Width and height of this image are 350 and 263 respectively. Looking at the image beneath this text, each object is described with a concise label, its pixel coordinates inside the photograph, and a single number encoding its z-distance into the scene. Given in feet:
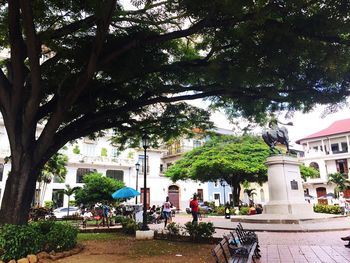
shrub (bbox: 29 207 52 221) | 64.34
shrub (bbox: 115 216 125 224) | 60.75
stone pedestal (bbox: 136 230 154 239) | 40.57
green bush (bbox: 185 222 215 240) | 34.83
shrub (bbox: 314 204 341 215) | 81.91
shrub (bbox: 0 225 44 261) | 23.59
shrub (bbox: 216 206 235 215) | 92.66
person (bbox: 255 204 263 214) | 73.20
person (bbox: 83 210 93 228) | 59.20
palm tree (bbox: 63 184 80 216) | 94.12
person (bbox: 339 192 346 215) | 77.34
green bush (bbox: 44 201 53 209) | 111.31
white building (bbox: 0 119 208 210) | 119.14
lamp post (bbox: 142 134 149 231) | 41.47
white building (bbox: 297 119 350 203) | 153.25
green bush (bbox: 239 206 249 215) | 88.08
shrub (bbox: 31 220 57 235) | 28.28
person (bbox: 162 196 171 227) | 66.22
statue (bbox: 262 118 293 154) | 62.44
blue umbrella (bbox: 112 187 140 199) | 69.97
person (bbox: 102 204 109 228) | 62.09
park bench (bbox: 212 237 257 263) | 18.51
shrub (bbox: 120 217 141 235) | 46.54
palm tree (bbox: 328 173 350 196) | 131.21
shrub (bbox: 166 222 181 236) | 38.75
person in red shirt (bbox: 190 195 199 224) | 53.82
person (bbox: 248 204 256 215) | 71.52
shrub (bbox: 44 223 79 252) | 27.35
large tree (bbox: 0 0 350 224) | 20.24
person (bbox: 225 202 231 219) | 79.14
